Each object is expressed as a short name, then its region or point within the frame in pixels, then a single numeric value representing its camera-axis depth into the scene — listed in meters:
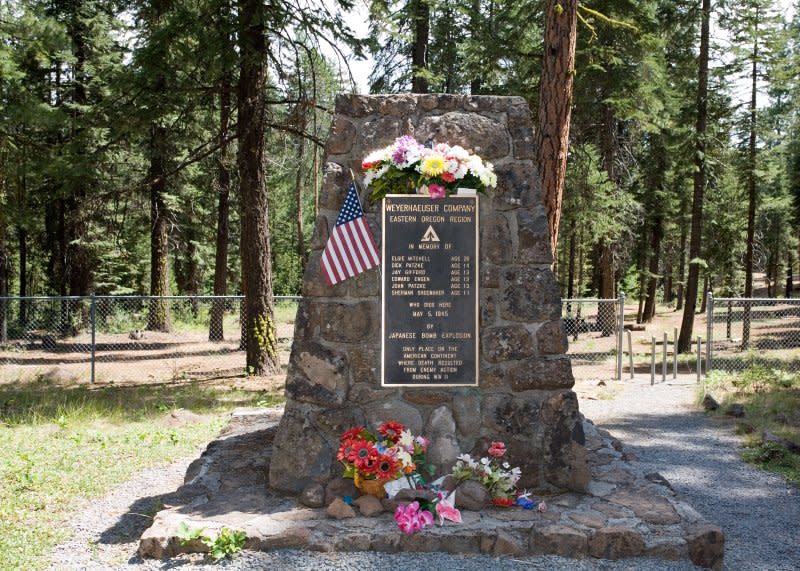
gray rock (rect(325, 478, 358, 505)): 4.33
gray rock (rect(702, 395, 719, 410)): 9.06
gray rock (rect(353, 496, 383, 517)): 4.14
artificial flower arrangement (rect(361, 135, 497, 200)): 4.38
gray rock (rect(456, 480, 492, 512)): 4.22
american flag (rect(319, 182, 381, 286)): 4.47
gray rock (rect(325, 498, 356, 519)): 4.09
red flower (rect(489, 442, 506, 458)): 4.39
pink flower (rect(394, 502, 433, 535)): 3.88
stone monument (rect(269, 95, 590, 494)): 4.50
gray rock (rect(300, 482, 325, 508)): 4.25
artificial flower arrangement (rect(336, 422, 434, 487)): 4.24
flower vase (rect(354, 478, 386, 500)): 4.24
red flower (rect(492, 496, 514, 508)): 4.23
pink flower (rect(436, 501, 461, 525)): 4.01
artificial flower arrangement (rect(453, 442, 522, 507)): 4.26
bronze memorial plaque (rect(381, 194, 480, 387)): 4.50
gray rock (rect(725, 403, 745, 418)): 8.59
